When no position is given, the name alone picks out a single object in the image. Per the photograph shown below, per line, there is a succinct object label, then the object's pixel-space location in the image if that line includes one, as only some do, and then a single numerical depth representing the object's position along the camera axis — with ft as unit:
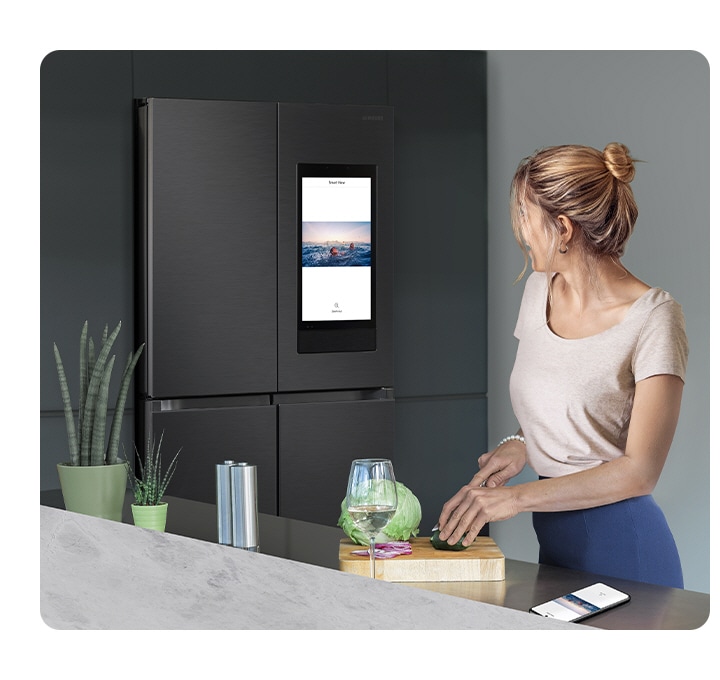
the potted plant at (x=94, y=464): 7.11
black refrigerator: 11.88
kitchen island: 5.68
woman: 6.72
